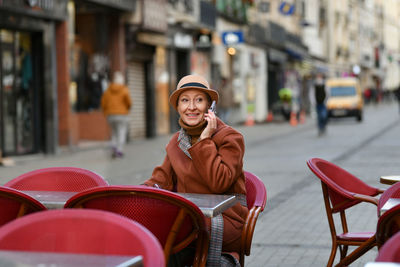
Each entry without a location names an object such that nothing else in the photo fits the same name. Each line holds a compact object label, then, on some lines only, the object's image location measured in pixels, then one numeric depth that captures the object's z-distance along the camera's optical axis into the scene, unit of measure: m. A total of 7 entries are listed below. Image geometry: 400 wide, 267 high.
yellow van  35.34
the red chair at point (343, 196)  5.04
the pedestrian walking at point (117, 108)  16.72
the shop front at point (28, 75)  16.89
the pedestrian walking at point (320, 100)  24.39
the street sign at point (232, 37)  25.52
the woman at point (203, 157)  4.25
